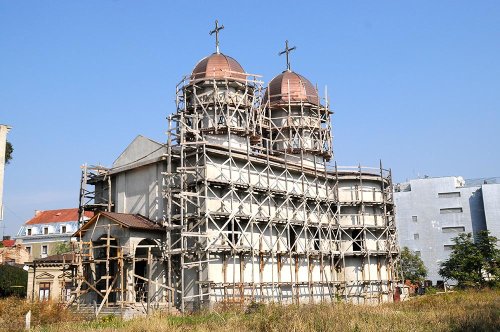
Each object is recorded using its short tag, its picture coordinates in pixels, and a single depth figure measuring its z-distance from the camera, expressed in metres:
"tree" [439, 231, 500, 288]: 51.50
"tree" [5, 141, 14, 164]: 52.50
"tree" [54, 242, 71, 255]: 68.38
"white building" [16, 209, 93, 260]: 75.62
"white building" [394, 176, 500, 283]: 69.50
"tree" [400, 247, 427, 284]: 62.44
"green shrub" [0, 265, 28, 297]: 47.34
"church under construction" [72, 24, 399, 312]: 33.38
